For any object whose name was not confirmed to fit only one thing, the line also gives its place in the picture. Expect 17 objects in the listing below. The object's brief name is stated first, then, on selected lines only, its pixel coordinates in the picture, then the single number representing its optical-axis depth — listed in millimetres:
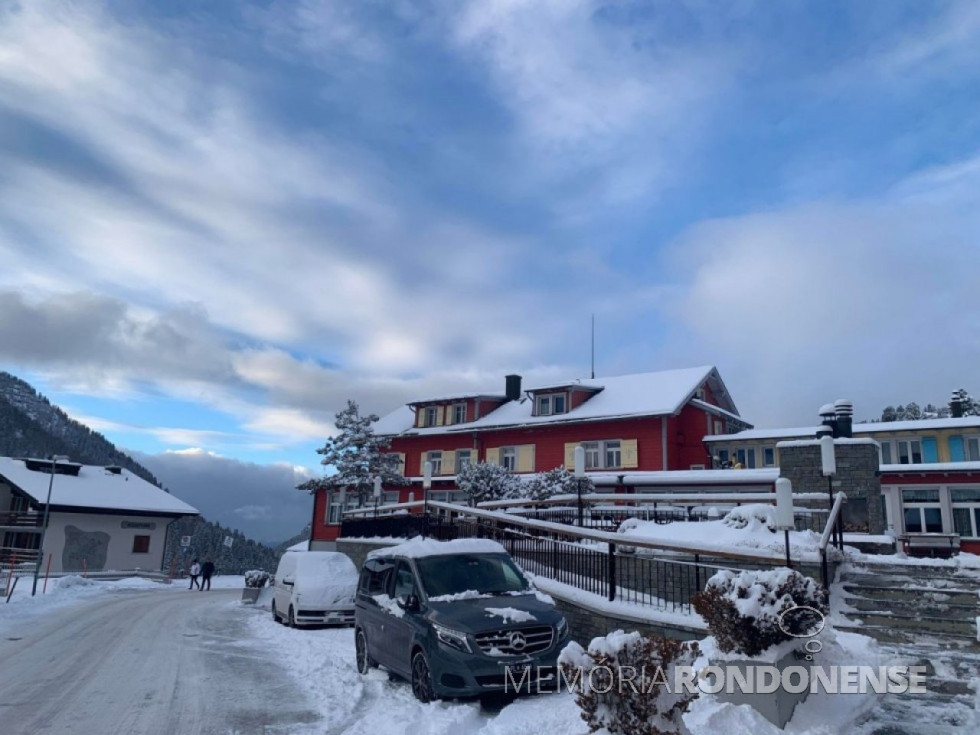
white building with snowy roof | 42781
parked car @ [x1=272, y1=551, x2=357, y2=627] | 17609
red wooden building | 33125
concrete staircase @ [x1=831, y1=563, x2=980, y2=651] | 9031
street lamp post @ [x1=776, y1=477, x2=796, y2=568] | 10008
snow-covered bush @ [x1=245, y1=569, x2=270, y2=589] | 26250
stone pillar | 15281
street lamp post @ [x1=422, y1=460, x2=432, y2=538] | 19462
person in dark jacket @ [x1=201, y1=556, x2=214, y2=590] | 35969
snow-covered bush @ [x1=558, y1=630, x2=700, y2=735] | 5238
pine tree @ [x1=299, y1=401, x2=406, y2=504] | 37906
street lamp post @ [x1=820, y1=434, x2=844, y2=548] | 13523
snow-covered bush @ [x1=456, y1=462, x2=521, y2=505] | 25422
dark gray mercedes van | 8375
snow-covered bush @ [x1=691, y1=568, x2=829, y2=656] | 6621
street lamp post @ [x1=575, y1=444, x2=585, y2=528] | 16553
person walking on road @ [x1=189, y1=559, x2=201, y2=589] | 37094
